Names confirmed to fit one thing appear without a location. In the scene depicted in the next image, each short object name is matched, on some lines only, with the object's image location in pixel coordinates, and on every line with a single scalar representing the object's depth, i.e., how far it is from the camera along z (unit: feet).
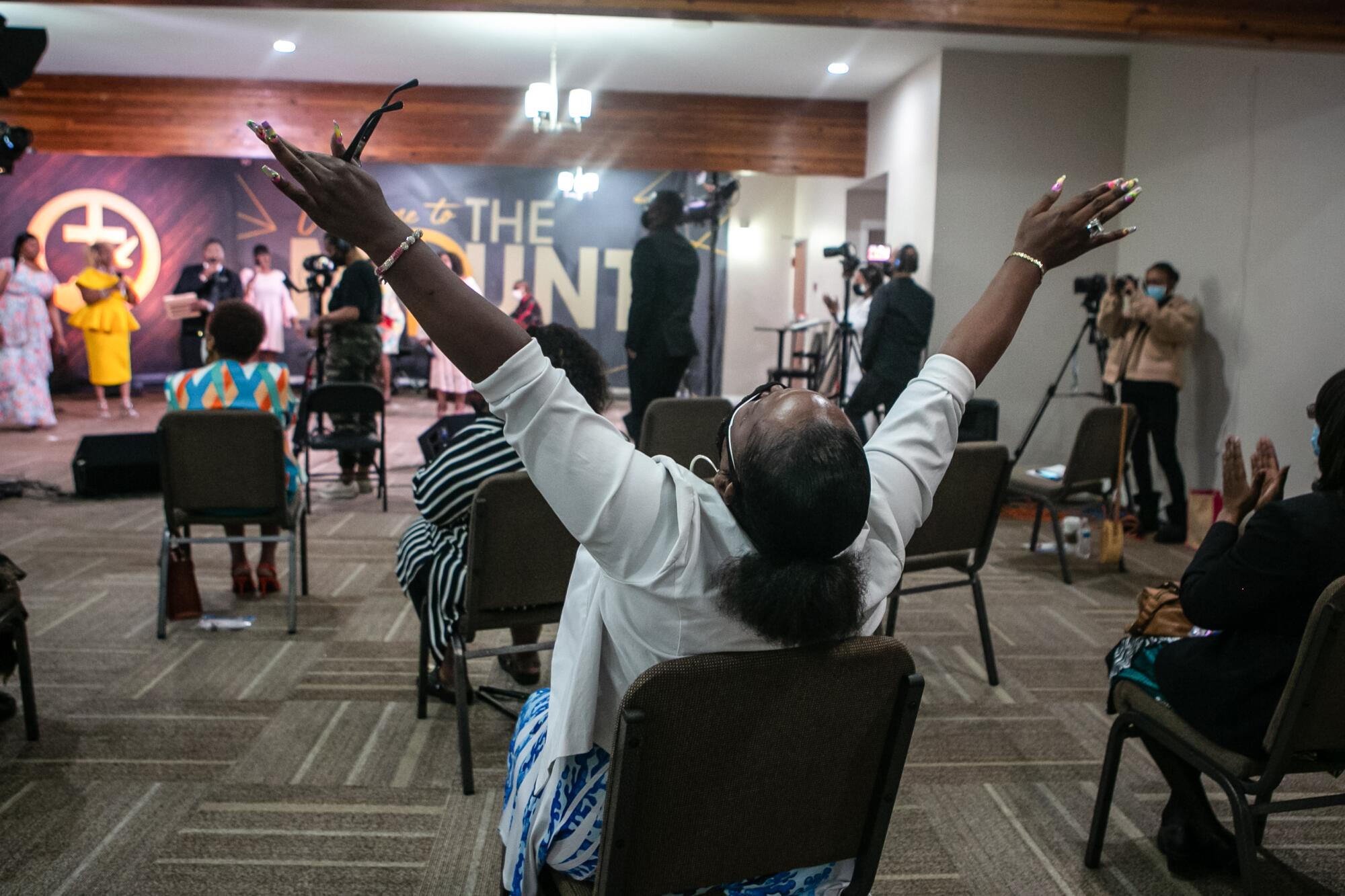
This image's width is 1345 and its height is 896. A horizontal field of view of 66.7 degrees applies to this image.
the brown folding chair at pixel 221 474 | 10.94
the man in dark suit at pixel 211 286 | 29.07
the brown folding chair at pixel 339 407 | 17.03
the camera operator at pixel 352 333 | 18.75
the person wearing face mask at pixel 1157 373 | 17.28
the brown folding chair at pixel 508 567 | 7.49
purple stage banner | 36.78
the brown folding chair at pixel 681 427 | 11.80
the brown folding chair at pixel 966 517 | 9.85
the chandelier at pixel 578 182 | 26.55
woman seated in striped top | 8.35
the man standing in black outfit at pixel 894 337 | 19.27
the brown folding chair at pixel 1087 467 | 14.35
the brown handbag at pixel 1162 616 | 6.89
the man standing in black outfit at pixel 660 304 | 16.66
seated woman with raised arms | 3.34
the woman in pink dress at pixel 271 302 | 31.63
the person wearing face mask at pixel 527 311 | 30.14
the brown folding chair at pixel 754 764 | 3.60
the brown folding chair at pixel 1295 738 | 5.18
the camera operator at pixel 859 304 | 23.65
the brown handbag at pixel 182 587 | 11.77
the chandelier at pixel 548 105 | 20.39
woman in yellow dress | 27.76
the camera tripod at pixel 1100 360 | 18.21
